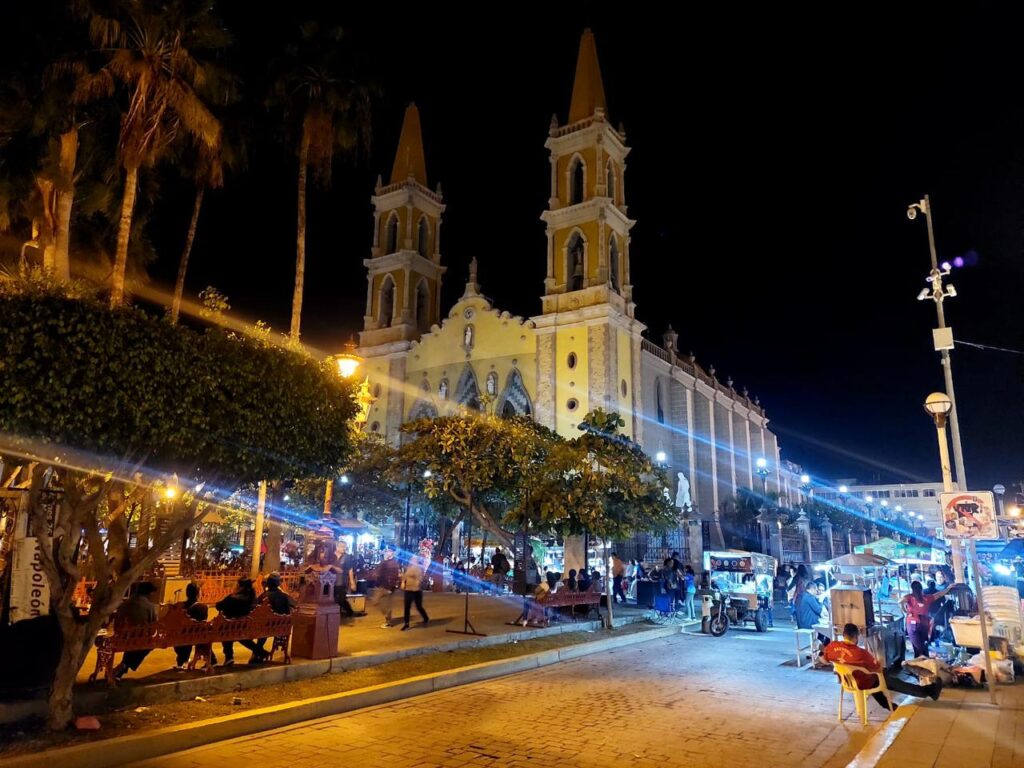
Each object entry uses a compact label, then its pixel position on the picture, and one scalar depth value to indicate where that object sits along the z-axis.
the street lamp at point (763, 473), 45.19
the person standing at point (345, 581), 14.30
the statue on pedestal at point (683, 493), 40.56
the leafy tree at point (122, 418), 6.66
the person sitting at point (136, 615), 8.49
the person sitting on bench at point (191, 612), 9.19
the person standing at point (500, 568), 25.05
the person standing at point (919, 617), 12.73
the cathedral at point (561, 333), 36.69
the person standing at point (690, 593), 19.86
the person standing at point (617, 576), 23.14
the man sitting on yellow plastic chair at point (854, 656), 7.79
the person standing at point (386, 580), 17.94
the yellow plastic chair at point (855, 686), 7.83
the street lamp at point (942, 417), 11.02
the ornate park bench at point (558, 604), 16.00
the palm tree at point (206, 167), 16.91
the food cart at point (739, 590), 17.48
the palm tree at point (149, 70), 13.05
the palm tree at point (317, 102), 18.08
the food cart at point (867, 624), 11.23
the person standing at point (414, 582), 14.12
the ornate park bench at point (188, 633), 8.14
